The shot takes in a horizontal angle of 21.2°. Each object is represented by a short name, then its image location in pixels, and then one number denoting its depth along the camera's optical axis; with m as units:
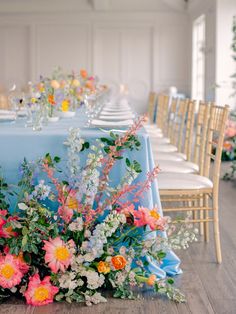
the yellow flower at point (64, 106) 4.35
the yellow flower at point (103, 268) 3.04
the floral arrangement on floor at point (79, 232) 2.99
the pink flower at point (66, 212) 3.04
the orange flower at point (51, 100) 4.08
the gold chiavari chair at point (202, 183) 3.73
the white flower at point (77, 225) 3.00
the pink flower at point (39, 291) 2.99
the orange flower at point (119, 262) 3.03
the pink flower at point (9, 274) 2.98
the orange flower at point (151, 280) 3.04
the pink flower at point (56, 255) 2.98
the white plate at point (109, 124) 3.58
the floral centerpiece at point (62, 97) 4.29
